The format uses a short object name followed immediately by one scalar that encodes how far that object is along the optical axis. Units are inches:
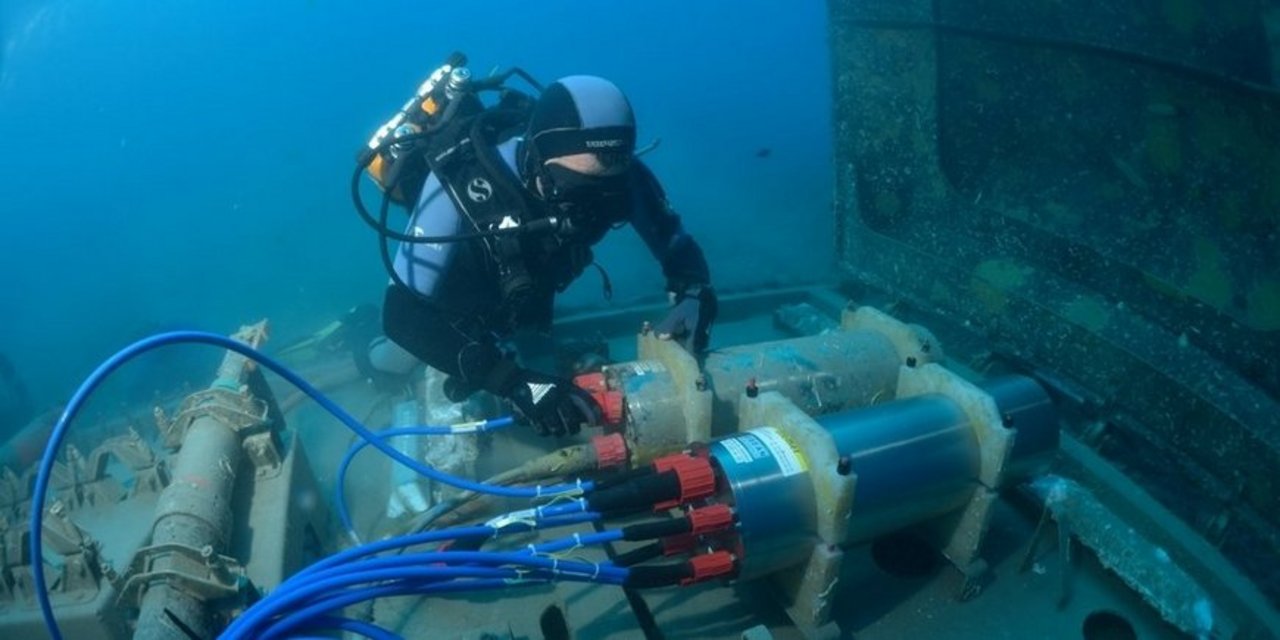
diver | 113.0
